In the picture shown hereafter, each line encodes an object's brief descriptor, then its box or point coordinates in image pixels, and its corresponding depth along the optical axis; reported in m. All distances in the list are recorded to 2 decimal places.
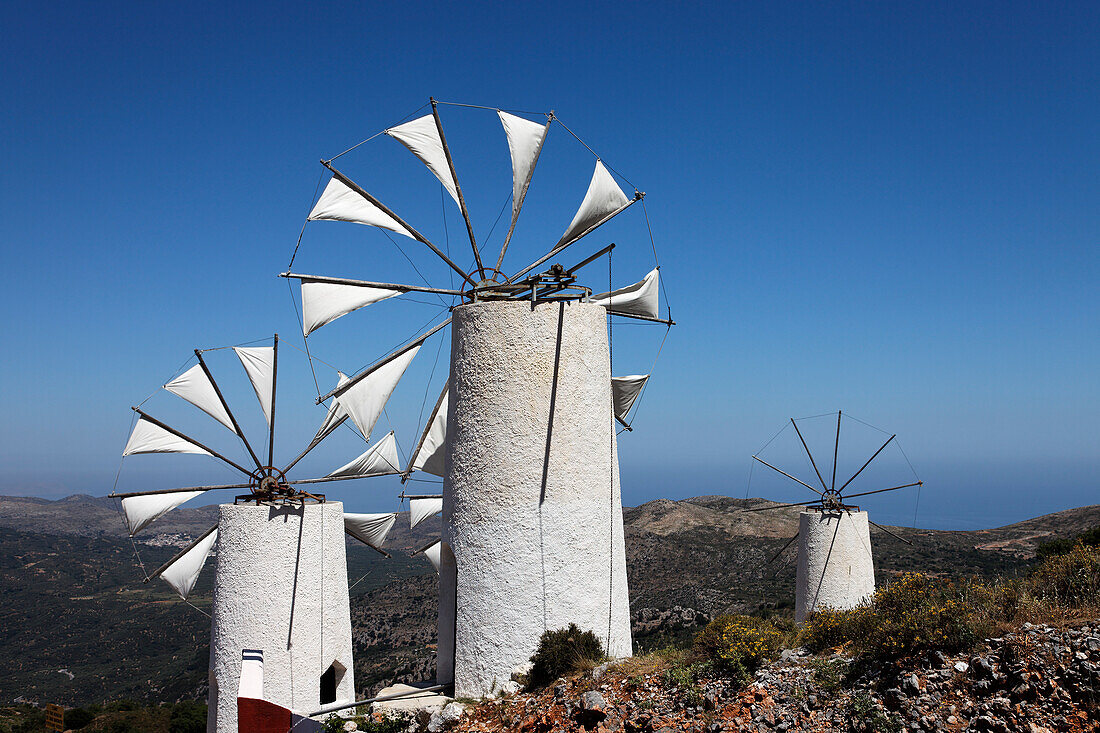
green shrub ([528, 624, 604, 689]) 9.27
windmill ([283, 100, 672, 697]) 9.87
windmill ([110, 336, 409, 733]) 12.62
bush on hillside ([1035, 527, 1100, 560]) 15.49
